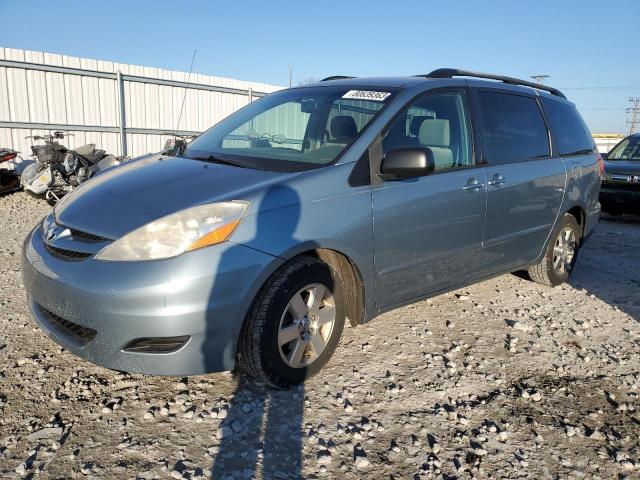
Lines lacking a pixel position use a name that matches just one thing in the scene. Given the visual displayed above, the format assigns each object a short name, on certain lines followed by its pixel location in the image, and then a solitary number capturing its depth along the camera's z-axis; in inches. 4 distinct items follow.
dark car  345.1
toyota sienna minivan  93.4
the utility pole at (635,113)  2500.0
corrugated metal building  359.9
